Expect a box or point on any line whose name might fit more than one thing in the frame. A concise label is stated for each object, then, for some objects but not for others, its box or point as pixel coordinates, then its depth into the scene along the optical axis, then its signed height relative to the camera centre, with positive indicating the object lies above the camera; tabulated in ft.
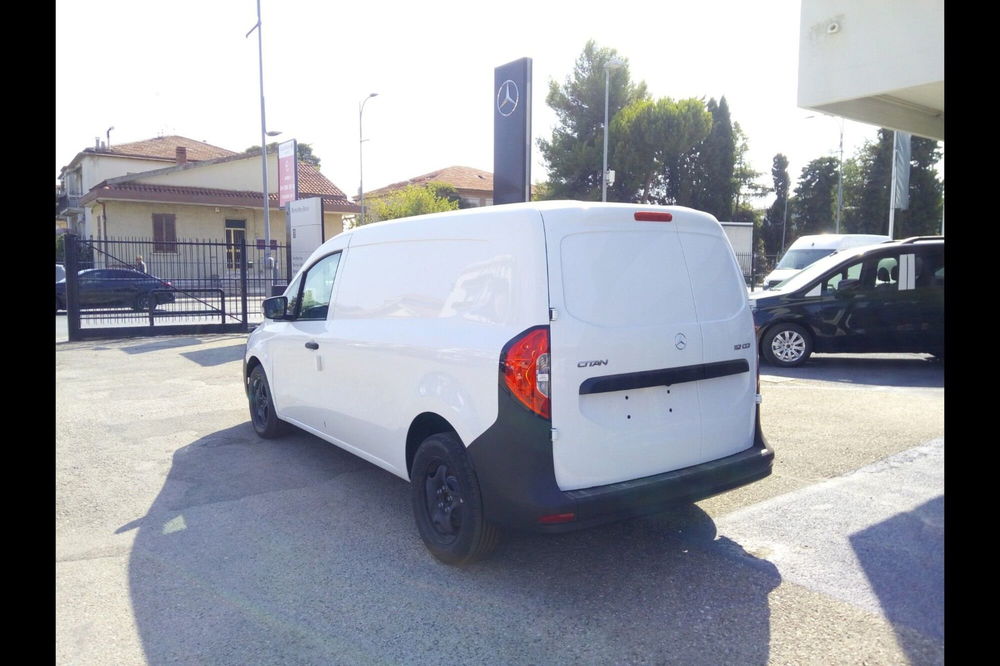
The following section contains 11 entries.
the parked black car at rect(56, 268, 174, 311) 52.60 +1.10
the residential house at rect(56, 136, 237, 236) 126.11 +25.30
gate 50.24 +0.96
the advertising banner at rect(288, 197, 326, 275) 54.08 +5.70
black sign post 32.73 +7.79
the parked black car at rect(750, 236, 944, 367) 32.68 -0.32
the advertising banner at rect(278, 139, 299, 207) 67.37 +12.19
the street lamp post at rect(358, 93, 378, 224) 131.44 +25.34
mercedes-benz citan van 11.40 -1.17
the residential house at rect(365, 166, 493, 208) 186.09 +32.51
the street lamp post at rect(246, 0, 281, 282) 78.28 +18.73
